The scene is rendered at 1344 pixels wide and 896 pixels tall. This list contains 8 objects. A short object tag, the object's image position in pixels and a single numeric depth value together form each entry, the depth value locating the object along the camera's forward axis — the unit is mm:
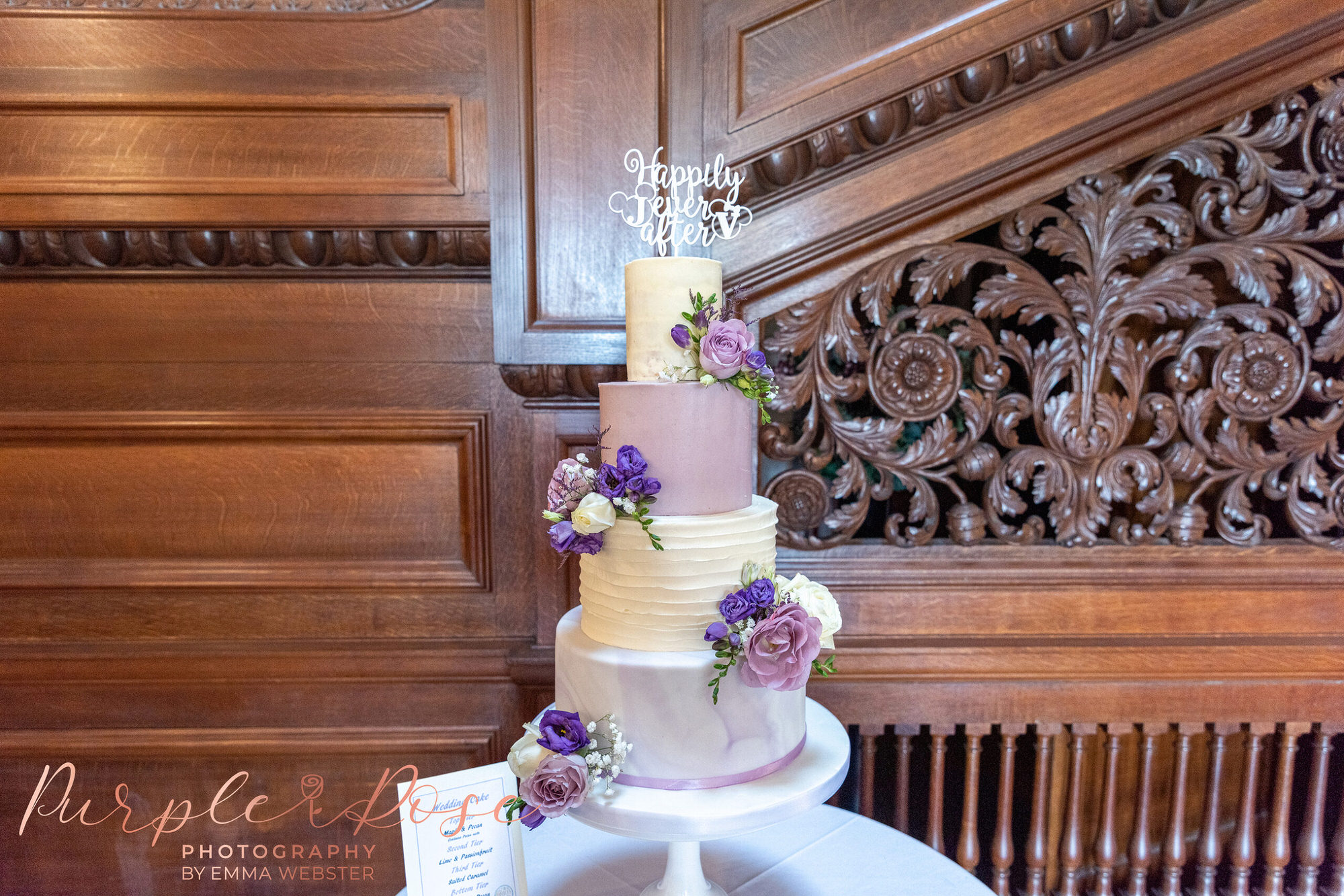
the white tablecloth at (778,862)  1021
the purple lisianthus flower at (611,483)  826
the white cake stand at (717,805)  766
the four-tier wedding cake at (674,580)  817
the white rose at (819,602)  823
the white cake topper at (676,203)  1248
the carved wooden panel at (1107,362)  1289
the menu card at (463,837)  898
